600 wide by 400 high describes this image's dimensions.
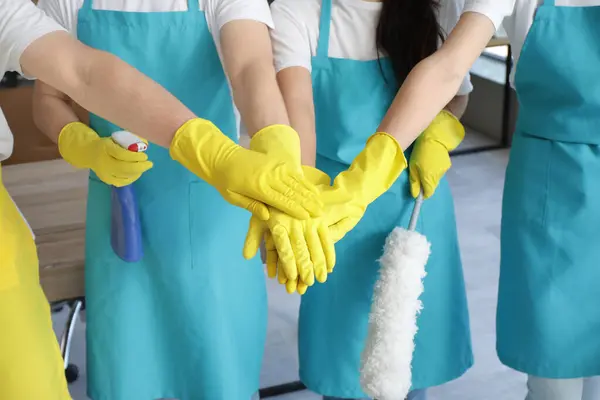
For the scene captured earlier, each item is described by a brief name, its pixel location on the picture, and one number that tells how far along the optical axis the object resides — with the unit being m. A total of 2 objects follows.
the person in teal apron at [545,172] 2.34
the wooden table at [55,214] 2.72
